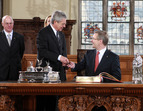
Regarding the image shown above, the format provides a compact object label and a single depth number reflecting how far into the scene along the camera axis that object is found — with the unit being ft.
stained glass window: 38.06
